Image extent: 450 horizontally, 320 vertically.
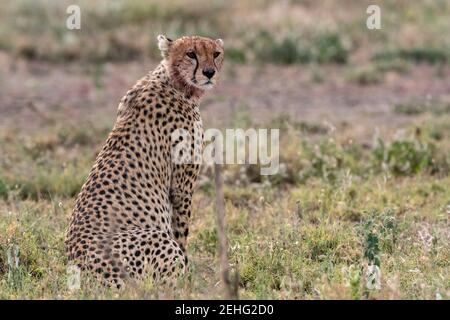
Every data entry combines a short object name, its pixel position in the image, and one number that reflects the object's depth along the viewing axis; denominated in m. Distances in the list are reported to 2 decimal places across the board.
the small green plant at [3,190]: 13.01
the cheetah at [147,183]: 9.00
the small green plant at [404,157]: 14.30
